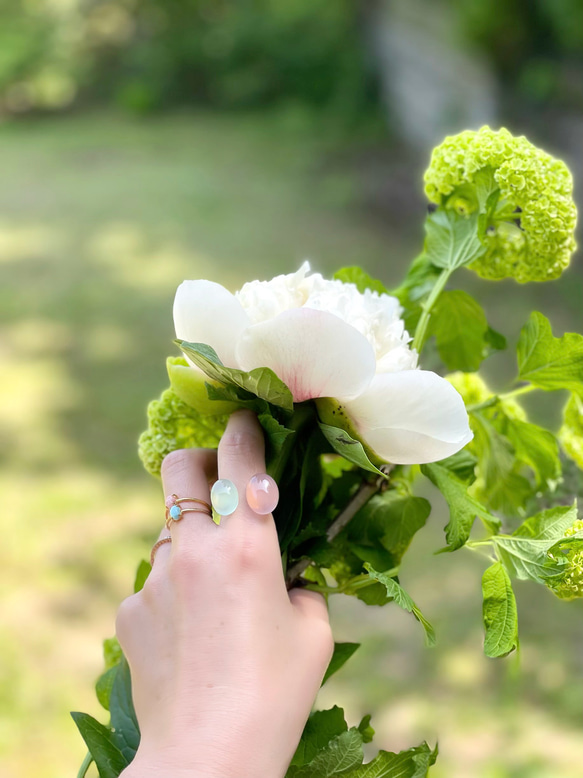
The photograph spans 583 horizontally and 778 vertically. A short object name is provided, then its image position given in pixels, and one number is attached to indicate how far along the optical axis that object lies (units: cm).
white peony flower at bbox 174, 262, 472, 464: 38
